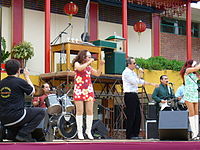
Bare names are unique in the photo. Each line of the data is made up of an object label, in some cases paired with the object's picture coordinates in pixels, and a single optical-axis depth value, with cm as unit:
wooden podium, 1238
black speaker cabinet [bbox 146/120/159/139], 1194
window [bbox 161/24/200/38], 1911
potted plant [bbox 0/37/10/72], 1361
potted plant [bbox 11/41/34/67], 1414
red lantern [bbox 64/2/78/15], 1532
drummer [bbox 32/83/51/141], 1020
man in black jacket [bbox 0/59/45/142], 660
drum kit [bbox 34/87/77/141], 984
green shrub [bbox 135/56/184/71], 1495
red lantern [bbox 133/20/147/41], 1734
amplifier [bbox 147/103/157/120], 1166
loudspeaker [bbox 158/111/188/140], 801
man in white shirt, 880
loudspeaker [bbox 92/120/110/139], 1120
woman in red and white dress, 799
